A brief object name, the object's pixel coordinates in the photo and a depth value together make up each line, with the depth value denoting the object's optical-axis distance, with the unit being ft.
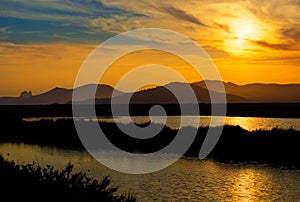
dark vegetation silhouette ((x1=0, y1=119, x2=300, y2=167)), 124.36
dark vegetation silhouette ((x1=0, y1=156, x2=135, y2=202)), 50.44
